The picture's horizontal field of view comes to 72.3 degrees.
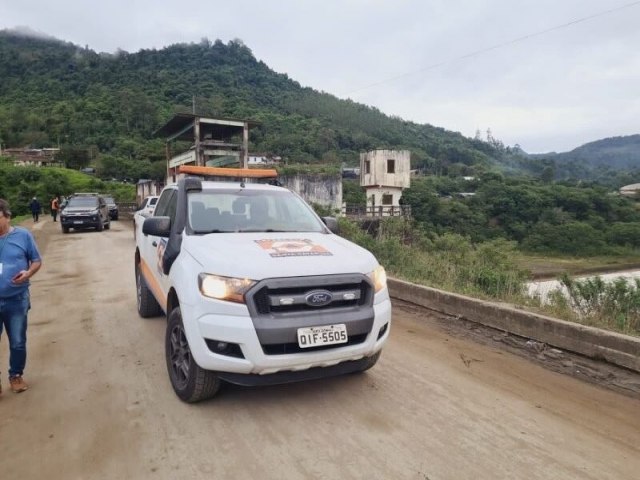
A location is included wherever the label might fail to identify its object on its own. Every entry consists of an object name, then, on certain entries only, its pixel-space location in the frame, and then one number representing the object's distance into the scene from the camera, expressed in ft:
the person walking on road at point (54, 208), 91.55
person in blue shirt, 12.07
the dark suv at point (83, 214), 64.90
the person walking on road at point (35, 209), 87.10
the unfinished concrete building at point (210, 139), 80.38
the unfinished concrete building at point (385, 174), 158.10
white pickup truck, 10.44
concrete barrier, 13.70
